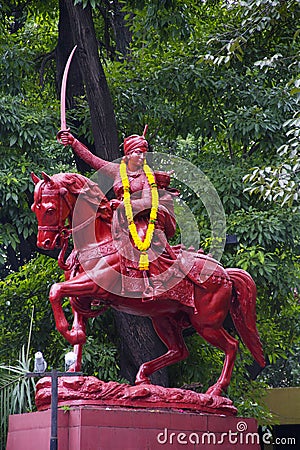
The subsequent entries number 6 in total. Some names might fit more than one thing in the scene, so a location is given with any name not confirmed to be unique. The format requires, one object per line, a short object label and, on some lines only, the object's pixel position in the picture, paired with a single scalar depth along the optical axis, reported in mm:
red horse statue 18547
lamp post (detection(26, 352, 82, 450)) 16312
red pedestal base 17125
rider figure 19062
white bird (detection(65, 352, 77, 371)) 18391
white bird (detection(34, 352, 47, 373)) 16830
